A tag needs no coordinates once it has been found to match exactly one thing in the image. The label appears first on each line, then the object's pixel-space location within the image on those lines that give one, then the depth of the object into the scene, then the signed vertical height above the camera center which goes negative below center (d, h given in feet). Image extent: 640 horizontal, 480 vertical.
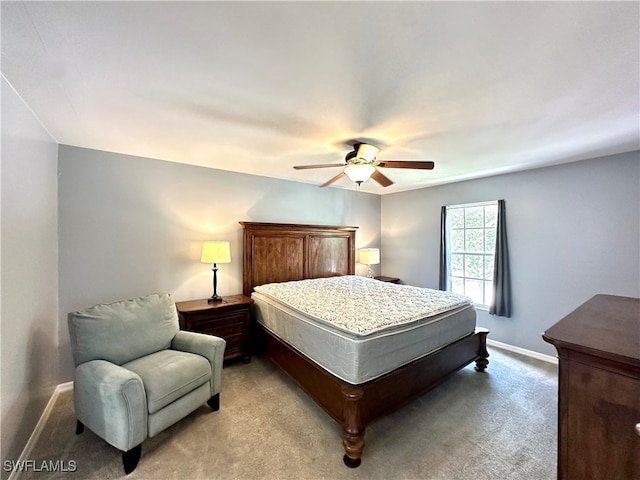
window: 13.17 -0.56
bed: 6.13 -3.40
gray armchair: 5.49 -3.16
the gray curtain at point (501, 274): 11.98 -1.63
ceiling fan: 7.99 +2.36
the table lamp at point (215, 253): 10.32 -0.53
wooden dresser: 3.37 -2.23
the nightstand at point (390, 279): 16.44 -2.53
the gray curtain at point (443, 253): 14.32 -0.80
